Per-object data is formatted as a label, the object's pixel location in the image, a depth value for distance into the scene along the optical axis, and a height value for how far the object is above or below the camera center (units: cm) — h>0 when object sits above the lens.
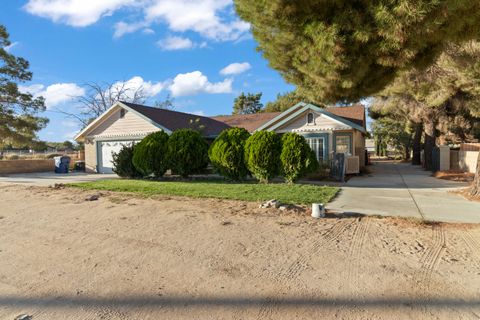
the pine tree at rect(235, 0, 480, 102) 487 +200
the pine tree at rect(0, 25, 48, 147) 2155 +380
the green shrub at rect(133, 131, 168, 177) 1429 -2
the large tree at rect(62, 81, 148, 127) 3272 +556
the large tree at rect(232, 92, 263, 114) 5000 +789
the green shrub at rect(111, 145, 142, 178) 1541 -40
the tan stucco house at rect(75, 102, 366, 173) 1689 +167
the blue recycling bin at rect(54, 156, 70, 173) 2155 -48
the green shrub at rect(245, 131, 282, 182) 1200 -3
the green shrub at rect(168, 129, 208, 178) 1407 +9
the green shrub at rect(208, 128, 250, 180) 1276 -1
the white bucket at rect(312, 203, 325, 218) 673 -126
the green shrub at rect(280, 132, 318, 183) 1166 -20
